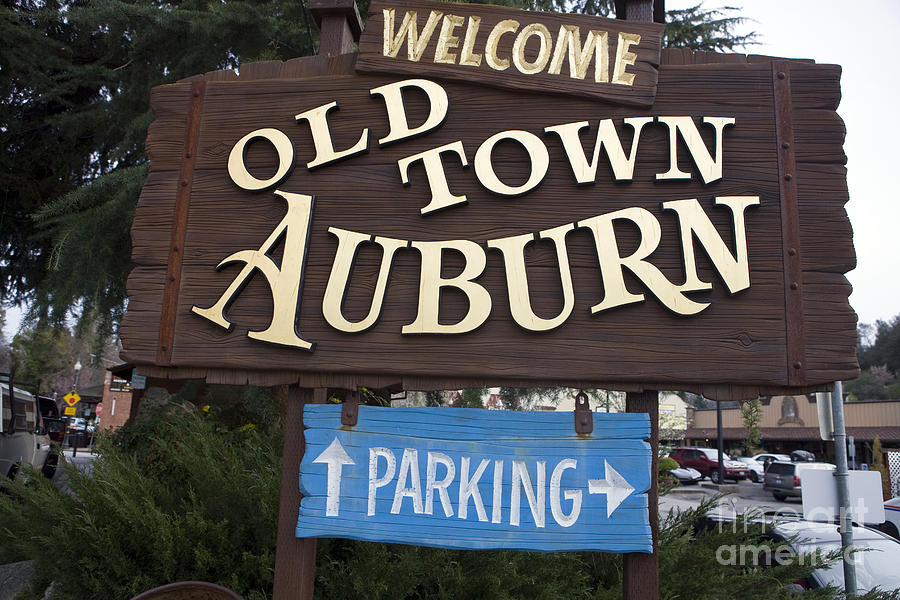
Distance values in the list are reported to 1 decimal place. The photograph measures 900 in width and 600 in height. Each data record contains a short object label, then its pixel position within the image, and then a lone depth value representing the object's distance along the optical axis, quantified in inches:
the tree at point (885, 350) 2425.0
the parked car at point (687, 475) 1008.9
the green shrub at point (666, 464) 251.3
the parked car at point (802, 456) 1315.2
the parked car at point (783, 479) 826.8
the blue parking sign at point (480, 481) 104.1
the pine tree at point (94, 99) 229.9
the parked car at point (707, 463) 1154.7
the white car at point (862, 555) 216.7
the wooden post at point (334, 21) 132.4
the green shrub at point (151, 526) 146.5
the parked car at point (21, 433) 324.5
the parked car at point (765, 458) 1242.7
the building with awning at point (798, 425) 1206.9
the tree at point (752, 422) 1007.5
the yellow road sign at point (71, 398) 910.4
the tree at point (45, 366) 1545.3
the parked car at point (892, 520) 417.1
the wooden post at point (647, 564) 107.0
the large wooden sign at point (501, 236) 109.1
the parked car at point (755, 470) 1224.2
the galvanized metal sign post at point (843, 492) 188.4
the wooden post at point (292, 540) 112.6
